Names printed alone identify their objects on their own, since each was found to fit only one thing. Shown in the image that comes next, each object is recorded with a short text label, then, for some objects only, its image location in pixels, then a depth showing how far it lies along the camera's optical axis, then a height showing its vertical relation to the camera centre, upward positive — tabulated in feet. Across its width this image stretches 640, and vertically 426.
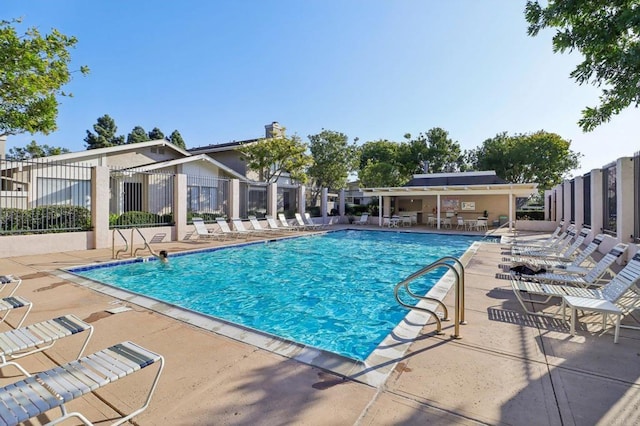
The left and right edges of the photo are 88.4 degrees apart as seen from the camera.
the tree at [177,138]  170.30 +37.67
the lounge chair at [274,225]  60.39 -2.64
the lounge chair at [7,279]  15.39 -3.28
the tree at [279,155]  68.54 +11.84
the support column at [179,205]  47.60 +0.84
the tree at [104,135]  148.11 +35.30
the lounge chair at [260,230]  56.75 -3.27
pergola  66.90 +3.93
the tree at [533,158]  114.52 +19.01
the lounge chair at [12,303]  12.29 -3.57
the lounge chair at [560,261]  22.78 -4.12
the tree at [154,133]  171.32 +40.42
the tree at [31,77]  27.02 +11.86
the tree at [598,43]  15.31 +8.32
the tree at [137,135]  162.97 +38.42
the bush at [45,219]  32.76 -0.94
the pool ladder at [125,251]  32.80 -4.44
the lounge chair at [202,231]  48.52 -3.00
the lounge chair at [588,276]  19.26 -4.01
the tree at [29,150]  129.13 +25.74
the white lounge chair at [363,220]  86.74 -2.41
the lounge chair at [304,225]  67.38 -2.84
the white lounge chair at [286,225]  63.32 -2.73
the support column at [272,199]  67.92 +2.46
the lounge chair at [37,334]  9.25 -3.71
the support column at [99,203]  37.50 +0.87
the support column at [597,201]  36.29 +1.13
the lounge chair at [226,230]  51.78 -3.02
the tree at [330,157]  89.97 +14.94
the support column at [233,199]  57.47 +2.07
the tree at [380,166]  102.37 +14.41
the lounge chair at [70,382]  6.28 -3.70
